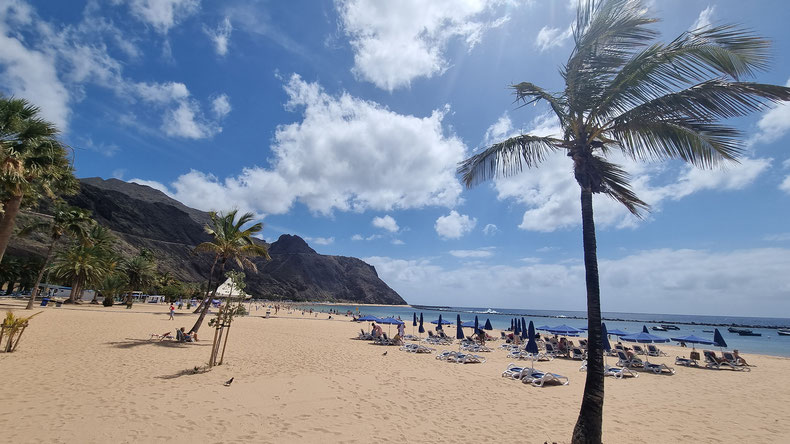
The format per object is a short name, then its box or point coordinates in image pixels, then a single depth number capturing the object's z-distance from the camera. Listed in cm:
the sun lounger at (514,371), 1159
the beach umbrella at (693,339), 1850
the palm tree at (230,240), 1602
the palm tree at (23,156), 778
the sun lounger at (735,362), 1639
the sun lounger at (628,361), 1507
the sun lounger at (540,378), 1082
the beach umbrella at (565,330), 2058
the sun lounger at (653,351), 2034
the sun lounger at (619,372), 1295
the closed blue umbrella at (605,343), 1748
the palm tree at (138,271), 4074
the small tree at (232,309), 1047
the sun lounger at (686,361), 1671
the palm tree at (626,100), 437
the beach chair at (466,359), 1473
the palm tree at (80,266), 2930
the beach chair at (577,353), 1709
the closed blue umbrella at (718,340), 1909
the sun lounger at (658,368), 1445
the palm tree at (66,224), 2390
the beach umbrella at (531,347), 1412
